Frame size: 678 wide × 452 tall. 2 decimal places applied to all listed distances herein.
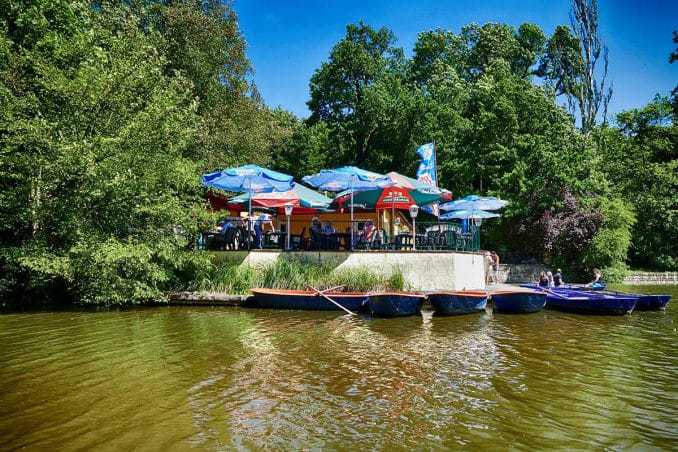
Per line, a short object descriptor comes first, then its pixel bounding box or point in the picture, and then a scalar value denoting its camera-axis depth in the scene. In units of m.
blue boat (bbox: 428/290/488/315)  15.98
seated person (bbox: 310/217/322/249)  19.36
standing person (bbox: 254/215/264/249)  19.83
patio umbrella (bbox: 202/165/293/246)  18.94
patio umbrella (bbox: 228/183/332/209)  20.20
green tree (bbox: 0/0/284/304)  16.23
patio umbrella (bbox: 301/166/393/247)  17.80
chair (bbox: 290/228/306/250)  19.78
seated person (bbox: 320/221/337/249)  19.34
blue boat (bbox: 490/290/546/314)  16.81
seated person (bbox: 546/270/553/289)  20.81
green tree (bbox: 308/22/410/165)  41.39
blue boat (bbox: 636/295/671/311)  17.95
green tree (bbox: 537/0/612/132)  46.72
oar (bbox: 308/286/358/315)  16.45
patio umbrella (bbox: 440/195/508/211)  23.70
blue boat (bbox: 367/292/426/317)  15.38
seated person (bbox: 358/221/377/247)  19.22
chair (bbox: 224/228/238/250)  20.00
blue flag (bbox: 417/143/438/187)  24.38
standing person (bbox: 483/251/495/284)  24.35
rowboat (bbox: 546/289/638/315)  16.67
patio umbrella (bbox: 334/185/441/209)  19.89
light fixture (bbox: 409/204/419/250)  18.10
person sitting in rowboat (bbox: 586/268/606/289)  21.25
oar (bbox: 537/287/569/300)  18.09
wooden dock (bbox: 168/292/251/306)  18.11
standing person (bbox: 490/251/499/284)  25.30
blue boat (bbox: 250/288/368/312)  16.58
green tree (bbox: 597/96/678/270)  35.44
